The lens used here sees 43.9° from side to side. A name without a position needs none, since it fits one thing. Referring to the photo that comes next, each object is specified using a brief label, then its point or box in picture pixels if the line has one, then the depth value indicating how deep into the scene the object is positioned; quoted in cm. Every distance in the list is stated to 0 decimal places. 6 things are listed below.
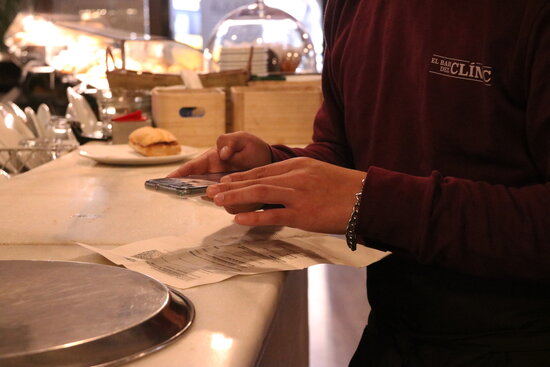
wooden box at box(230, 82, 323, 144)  208
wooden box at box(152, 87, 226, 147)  204
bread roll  168
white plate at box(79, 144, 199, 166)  163
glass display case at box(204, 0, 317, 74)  267
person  82
